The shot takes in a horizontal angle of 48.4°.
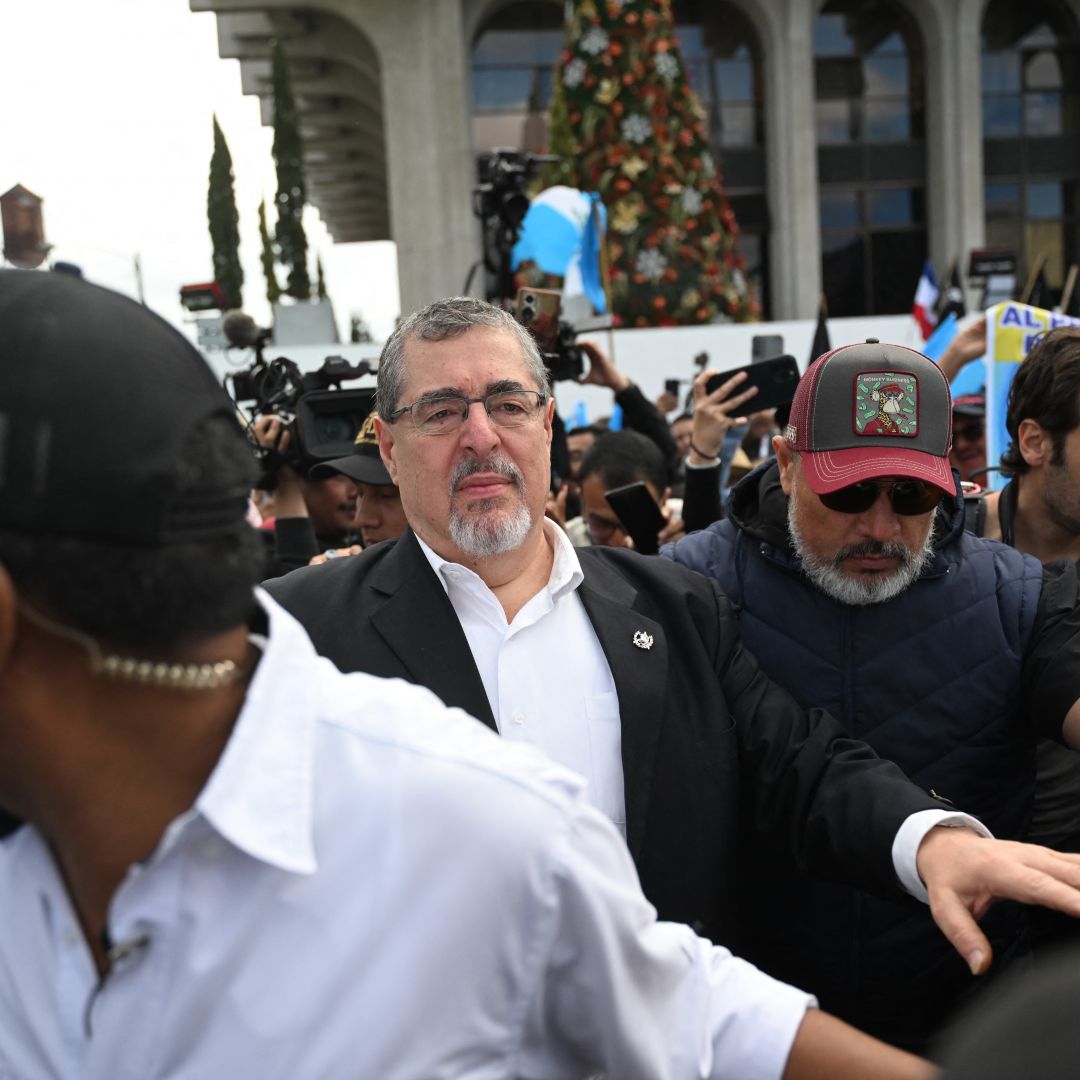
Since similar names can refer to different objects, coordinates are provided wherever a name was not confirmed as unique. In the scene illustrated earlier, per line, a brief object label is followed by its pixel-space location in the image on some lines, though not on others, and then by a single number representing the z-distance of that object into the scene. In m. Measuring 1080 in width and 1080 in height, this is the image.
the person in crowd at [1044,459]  3.09
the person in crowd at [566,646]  2.23
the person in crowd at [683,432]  8.26
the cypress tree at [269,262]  33.78
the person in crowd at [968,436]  5.30
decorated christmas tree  15.69
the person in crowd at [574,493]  4.87
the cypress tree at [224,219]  31.66
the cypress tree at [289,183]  22.42
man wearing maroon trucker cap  2.40
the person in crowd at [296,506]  4.12
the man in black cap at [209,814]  0.98
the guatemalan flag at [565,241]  8.81
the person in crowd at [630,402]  4.71
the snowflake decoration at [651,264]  15.65
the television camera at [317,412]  4.16
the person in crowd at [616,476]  4.75
